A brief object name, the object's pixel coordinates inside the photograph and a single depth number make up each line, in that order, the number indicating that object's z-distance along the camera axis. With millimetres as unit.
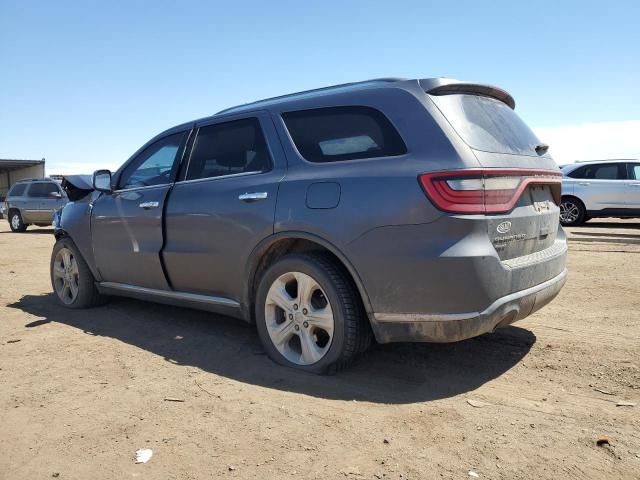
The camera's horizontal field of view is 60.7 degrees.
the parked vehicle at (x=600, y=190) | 13125
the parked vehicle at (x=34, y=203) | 17375
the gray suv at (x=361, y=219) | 2982
